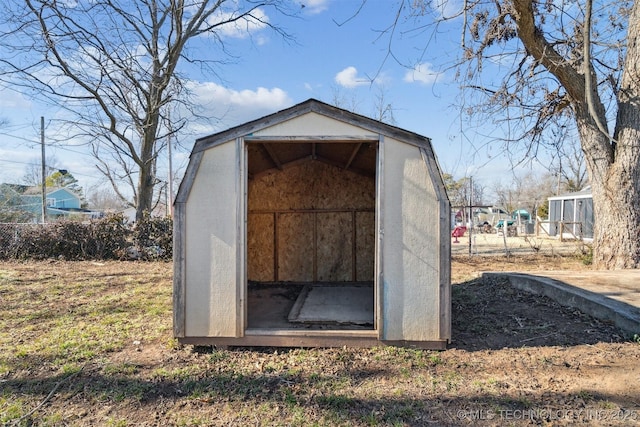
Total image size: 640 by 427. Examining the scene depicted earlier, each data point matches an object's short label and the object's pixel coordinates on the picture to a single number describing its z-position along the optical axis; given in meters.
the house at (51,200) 15.18
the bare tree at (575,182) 27.57
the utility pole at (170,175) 20.36
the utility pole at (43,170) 16.68
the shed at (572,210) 17.44
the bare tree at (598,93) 6.01
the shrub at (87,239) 9.97
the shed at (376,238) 3.63
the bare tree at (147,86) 11.66
